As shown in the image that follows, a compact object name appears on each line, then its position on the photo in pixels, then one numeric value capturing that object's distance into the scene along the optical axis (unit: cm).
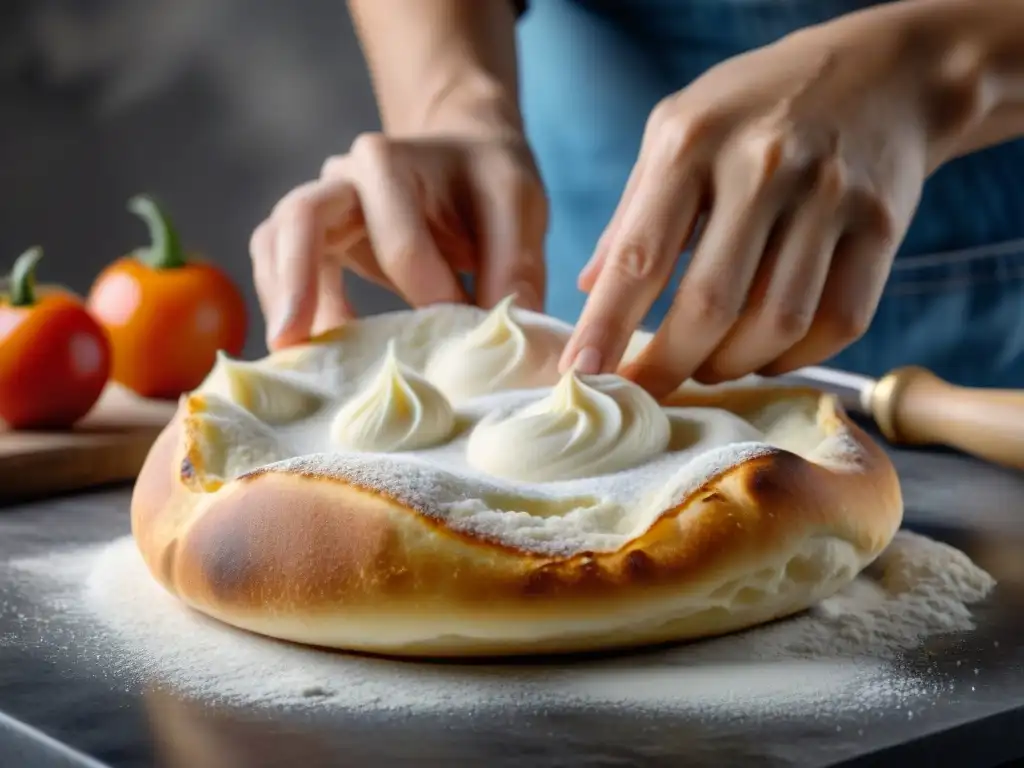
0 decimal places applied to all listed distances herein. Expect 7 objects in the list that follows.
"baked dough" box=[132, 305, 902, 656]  101
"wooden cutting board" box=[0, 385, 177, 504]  160
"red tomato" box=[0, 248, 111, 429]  184
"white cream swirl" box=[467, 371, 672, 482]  115
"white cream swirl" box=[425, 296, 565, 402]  136
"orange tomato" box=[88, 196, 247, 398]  221
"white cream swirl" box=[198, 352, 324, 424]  132
